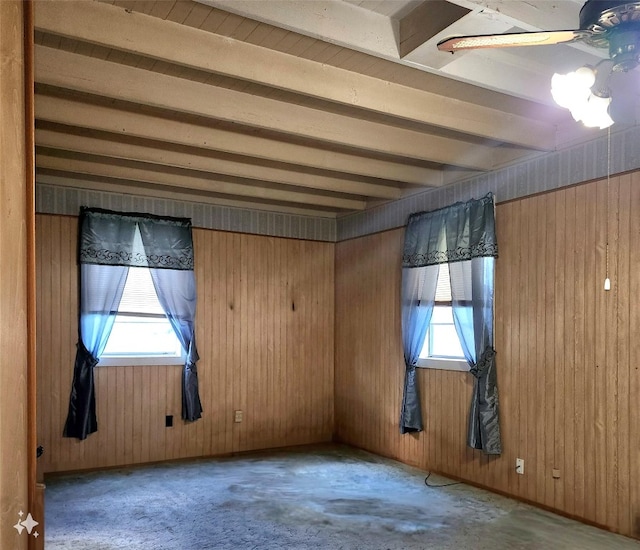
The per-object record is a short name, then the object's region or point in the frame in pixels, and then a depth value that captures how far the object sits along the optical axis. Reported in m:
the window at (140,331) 5.82
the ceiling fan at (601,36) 1.82
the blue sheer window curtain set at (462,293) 4.85
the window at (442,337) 5.45
